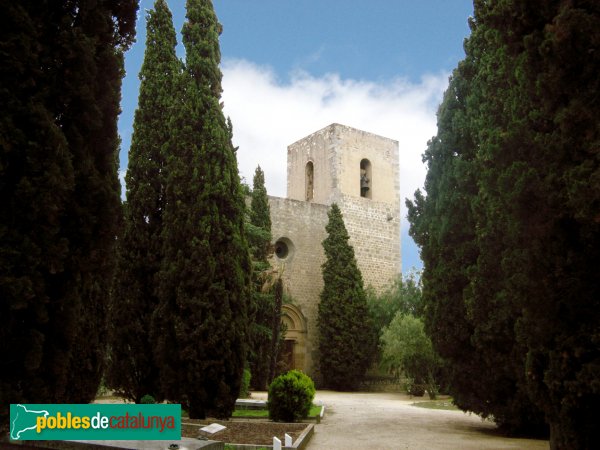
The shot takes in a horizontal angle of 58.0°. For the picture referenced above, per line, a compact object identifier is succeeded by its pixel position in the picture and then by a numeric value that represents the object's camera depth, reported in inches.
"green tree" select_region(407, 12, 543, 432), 323.0
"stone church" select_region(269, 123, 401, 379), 904.3
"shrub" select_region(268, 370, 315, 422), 389.1
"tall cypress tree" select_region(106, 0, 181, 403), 398.6
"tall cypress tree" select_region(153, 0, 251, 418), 370.3
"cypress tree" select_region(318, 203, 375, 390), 850.1
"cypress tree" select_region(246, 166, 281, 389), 685.3
